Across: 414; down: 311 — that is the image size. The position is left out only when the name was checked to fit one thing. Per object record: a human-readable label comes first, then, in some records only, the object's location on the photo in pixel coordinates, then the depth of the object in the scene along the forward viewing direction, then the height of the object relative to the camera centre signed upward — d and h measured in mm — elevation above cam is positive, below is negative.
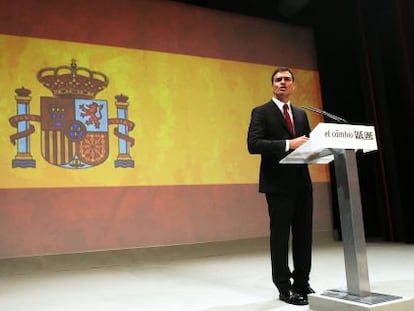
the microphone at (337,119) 1893 +342
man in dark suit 2336 +86
